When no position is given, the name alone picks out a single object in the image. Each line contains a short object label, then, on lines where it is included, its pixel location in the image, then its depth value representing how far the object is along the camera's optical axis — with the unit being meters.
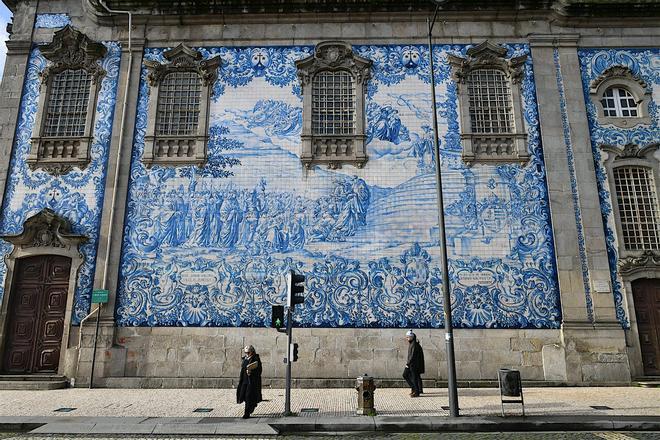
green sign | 12.39
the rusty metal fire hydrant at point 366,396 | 8.60
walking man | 10.60
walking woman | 8.43
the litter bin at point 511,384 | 8.39
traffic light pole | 8.57
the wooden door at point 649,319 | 12.17
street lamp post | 8.37
